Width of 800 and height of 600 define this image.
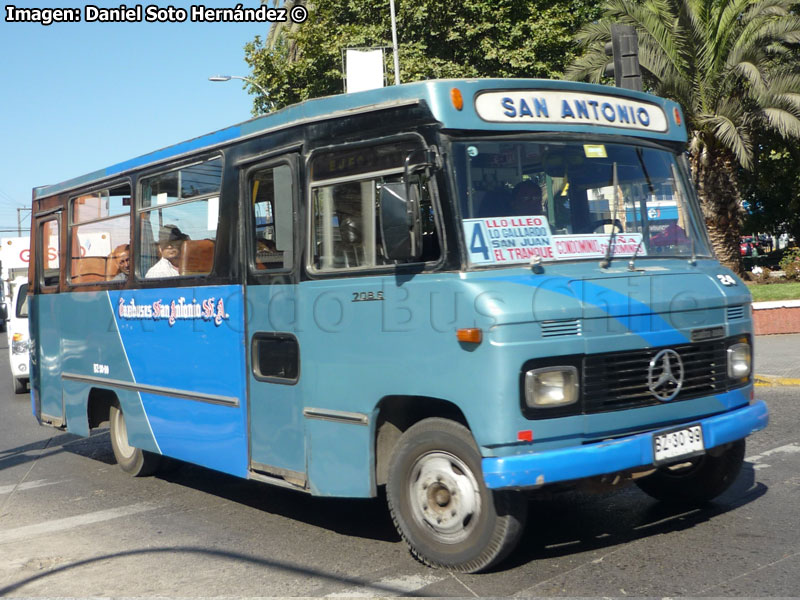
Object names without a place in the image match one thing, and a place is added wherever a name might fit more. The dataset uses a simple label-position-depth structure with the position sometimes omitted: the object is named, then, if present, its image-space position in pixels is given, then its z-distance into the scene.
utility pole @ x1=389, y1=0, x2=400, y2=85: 23.39
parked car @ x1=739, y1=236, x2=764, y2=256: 43.21
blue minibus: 5.06
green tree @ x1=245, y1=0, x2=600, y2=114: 25.97
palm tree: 19.44
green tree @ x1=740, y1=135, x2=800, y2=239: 26.68
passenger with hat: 7.78
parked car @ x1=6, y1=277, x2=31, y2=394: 17.22
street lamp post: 28.58
